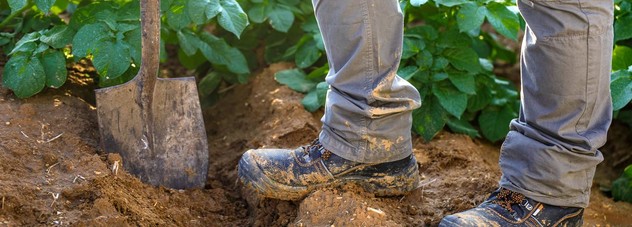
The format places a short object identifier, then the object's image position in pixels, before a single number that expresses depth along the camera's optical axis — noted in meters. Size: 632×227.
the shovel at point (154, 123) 2.46
